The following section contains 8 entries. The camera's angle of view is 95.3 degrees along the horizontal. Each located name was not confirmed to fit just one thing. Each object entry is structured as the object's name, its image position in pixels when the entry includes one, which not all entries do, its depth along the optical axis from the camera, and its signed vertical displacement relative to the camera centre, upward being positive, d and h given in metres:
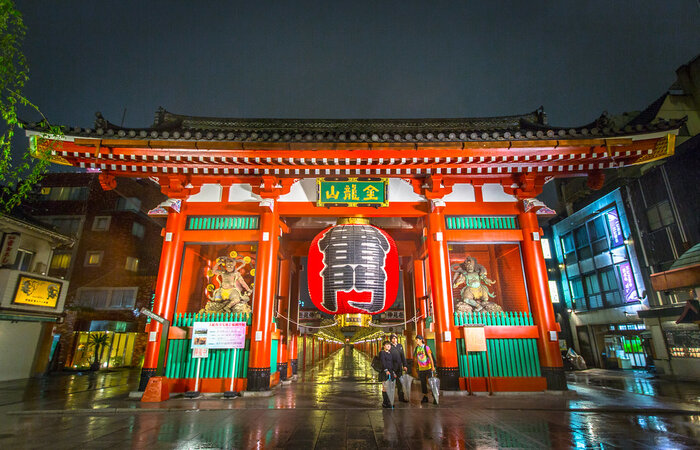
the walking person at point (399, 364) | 7.83 -0.80
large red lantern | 8.55 +1.57
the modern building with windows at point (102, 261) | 22.36 +5.31
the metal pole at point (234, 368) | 9.12 -1.02
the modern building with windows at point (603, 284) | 18.91 +2.76
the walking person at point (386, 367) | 7.21 -0.85
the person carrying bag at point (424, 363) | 7.91 -0.82
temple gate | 8.96 +3.86
